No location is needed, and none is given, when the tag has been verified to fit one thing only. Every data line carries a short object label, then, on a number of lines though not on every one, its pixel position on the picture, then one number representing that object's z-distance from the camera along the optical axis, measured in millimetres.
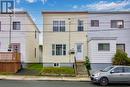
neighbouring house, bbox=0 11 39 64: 13540
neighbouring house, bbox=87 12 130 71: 13221
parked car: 8724
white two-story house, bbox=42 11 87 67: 13437
